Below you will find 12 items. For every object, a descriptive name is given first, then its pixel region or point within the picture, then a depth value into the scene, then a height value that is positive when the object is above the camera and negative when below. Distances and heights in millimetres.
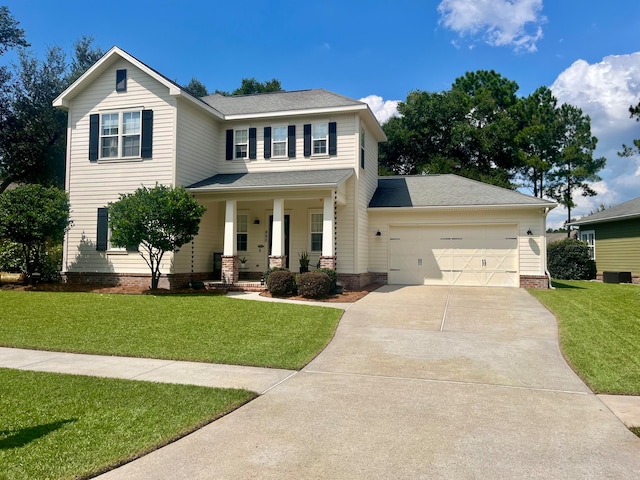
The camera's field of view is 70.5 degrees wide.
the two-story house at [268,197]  15922 +2142
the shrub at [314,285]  13578 -912
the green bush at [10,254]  18578 -41
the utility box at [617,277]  20250 -929
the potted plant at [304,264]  16531 -342
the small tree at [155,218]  13680 +1097
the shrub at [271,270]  14464 -508
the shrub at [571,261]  22250 -270
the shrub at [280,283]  13836 -877
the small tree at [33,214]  14773 +1276
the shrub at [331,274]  14250 -617
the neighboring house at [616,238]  20734 +939
